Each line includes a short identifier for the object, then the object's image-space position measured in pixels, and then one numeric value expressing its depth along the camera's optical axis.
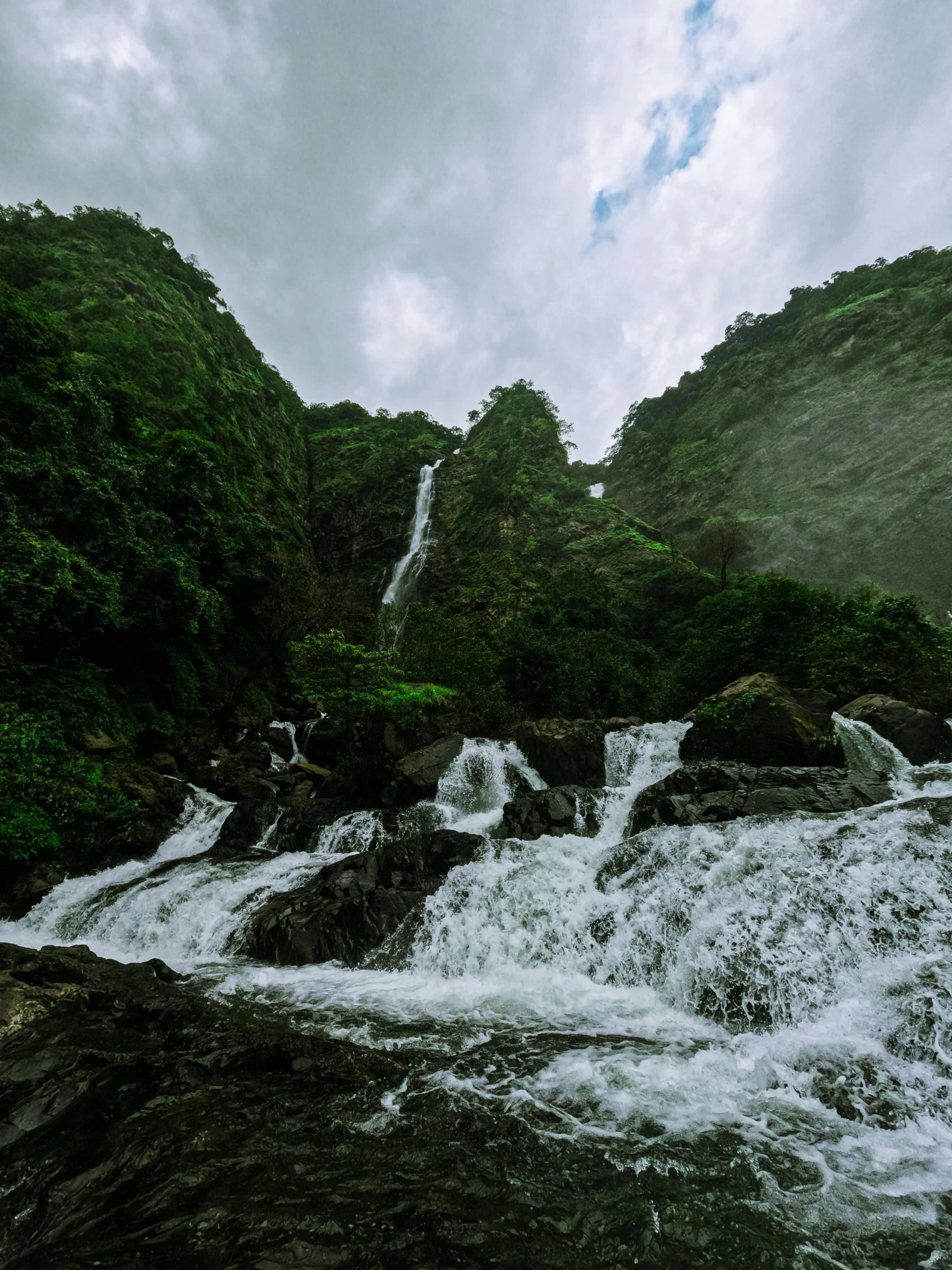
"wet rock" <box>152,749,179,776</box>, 14.91
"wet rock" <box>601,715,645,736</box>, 16.20
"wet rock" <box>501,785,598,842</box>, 11.16
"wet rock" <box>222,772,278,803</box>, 14.24
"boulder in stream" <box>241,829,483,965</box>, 8.08
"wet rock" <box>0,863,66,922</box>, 9.59
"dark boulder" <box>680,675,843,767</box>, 11.69
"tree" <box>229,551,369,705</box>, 21.73
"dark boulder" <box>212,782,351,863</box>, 12.39
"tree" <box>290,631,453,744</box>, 15.12
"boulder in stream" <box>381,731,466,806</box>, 13.38
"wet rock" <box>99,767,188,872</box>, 11.35
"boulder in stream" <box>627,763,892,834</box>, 9.29
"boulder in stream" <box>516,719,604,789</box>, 14.28
